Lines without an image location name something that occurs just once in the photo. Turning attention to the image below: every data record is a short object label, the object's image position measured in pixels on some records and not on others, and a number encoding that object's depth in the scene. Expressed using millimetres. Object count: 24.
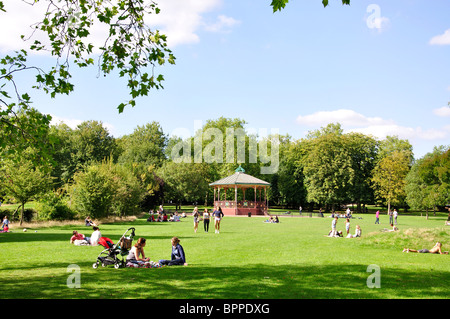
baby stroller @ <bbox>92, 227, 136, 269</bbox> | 10648
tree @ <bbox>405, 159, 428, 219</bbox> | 52375
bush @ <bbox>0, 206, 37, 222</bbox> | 32969
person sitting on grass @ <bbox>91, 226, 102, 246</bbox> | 16047
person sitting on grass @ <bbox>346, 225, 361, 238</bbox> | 21203
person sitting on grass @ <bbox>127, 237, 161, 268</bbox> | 10812
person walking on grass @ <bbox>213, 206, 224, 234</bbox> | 22469
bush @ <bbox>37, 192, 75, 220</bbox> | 32094
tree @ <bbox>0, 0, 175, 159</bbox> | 8789
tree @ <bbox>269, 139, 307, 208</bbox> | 72875
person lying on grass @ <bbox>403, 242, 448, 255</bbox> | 16094
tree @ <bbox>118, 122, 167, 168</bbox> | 74394
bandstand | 51250
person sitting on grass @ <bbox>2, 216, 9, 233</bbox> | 24453
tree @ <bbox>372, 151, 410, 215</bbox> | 60212
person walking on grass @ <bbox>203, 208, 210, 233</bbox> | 23711
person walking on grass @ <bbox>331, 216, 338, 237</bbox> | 21633
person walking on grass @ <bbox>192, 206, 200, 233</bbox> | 23209
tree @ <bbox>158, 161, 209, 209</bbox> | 63969
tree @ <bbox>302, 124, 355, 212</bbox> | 63531
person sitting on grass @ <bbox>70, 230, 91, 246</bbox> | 16453
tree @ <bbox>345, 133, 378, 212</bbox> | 65562
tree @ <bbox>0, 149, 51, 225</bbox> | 29188
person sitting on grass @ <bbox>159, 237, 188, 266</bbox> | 11195
